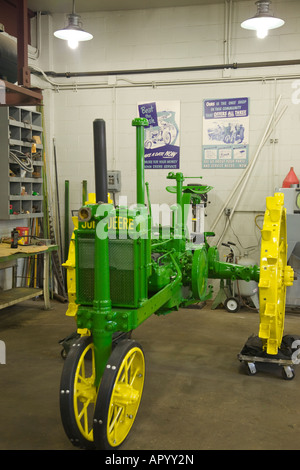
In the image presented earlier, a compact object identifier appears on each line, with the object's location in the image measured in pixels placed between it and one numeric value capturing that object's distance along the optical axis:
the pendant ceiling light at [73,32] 4.92
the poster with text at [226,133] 5.93
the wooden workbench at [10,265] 4.89
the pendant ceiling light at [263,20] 4.63
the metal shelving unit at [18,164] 5.36
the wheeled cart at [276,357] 3.49
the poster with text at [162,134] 6.15
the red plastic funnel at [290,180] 5.48
